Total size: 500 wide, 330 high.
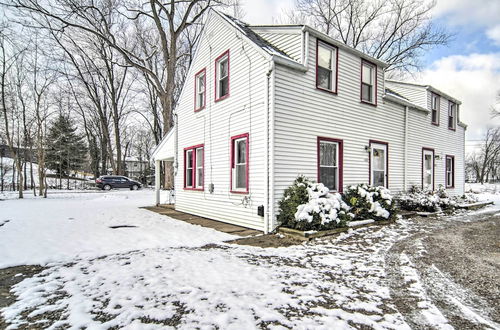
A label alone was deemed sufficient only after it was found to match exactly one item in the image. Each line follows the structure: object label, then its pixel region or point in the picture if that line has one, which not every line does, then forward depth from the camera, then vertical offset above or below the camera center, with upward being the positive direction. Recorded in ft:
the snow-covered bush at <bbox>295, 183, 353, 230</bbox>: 19.90 -3.29
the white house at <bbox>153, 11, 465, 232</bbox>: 22.30 +4.70
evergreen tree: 92.17 +7.75
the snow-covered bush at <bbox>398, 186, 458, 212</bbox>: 31.35 -3.93
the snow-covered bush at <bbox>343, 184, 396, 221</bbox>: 25.07 -3.16
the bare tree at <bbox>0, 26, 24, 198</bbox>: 52.38 +16.74
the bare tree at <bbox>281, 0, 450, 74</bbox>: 59.77 +34.24
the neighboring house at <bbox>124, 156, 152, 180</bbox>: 111.04 -0.16
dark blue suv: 82.12 -4.56
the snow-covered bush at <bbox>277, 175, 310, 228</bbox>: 20.88 -2.60
